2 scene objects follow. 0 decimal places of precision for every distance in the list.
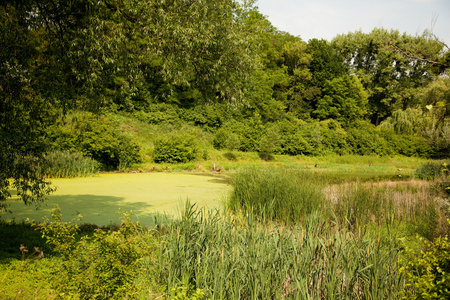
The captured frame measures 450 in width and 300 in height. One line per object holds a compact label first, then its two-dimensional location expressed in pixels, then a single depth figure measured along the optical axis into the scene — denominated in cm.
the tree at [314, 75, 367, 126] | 3272
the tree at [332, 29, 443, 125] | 3594
